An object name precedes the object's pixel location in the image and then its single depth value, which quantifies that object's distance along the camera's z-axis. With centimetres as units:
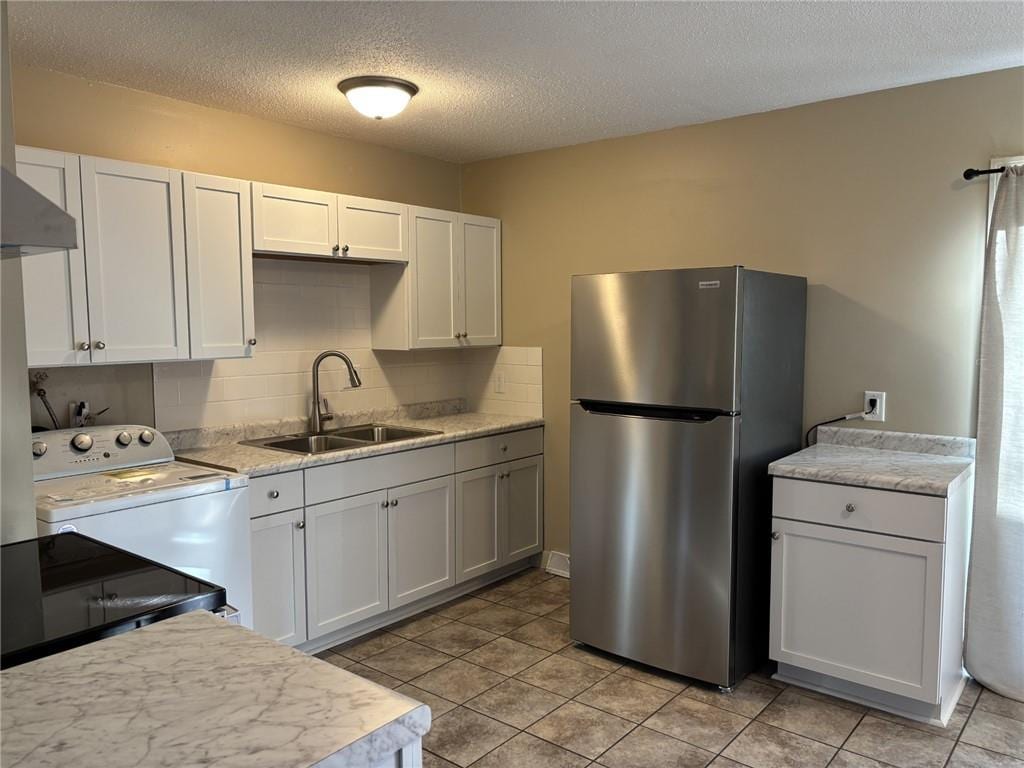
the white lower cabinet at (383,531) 294
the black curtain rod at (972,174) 279
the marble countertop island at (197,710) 88
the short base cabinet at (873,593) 250
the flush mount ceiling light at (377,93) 284
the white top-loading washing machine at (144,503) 230
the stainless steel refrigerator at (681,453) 278
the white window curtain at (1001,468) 270
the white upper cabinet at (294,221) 313
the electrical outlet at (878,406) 307
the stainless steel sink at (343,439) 346
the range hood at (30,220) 114
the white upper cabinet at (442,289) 381
